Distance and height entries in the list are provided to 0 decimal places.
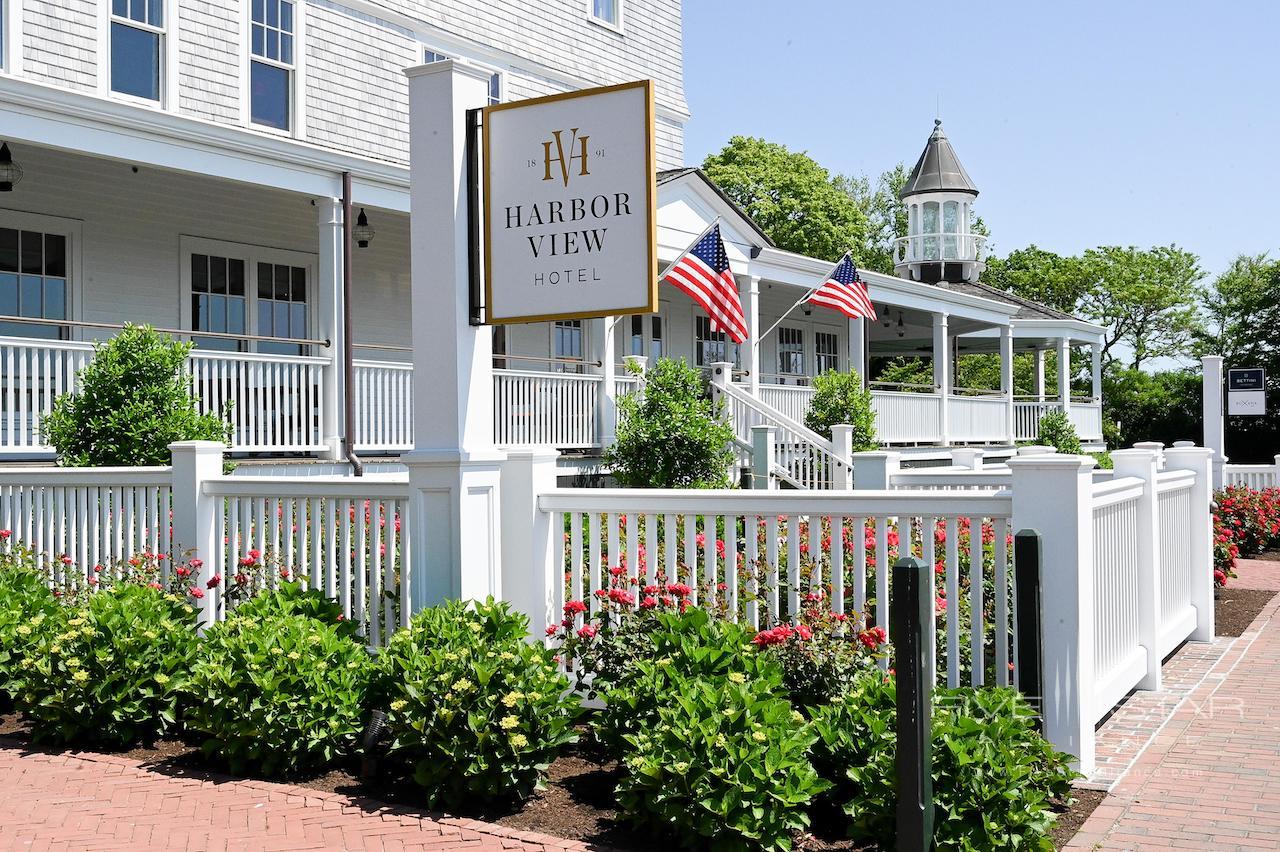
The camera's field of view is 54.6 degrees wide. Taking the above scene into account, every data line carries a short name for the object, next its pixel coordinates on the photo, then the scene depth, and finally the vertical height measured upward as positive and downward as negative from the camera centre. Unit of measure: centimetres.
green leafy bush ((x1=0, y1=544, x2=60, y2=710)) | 720 -111
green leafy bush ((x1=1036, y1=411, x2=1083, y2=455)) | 2980 -15
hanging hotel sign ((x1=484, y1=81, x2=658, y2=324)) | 658 +123
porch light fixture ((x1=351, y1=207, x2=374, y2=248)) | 1644 +267
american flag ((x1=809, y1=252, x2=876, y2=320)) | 1919 +213
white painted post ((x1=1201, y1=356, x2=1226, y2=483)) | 2416 +47
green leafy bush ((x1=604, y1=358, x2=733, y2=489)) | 1587 -15
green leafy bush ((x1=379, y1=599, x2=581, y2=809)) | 551 -130
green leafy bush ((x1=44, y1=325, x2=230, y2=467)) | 1088 +20
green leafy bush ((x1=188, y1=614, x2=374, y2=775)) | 601 -131
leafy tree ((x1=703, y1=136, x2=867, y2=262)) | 4919 +940
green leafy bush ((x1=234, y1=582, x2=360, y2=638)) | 683 -97
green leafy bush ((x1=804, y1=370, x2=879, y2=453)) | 2080 +36
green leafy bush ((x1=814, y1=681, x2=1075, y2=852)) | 477 -136
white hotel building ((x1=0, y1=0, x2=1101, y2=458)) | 1380 +294
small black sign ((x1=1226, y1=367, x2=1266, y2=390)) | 2398 +91
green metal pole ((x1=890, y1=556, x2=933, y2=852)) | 449 -100
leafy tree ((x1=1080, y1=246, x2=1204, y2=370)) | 5331 +566
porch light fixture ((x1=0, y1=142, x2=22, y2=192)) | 1273 +275
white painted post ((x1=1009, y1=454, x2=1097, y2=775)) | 594 -76
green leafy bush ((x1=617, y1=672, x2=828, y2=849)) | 482 -136
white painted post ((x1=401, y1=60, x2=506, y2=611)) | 688 +30
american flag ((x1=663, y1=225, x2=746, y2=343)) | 1623 +198
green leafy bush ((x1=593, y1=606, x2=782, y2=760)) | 558 -109
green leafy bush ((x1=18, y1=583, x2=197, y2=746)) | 662 -130
